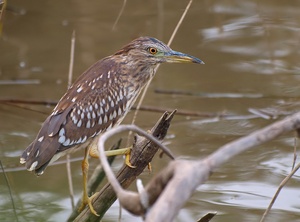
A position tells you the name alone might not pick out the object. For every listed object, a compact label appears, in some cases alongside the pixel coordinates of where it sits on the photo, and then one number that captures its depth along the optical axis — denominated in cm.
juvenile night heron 951
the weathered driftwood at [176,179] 462
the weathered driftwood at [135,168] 830
